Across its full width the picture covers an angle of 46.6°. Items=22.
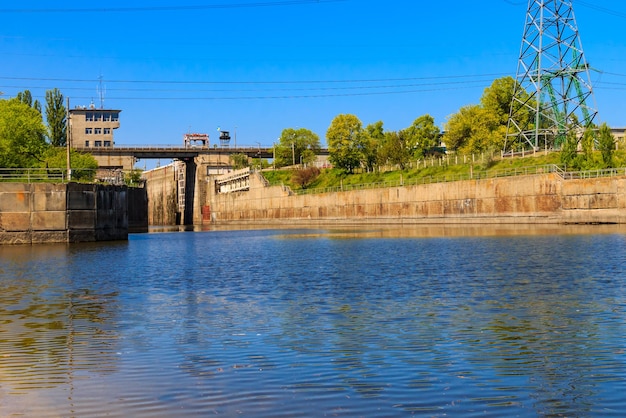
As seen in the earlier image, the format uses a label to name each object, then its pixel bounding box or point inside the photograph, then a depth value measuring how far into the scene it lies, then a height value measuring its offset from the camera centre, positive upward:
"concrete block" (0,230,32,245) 57.72 -0.98
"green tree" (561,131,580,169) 83.25 +6.53
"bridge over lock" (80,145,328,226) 172.12 +15.63
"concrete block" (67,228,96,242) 59.12 -0.95
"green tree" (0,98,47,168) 90.25 +11.45
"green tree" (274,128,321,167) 182.50 +18.22
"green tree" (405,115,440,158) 156.62 +17.24
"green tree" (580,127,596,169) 82.38 +7.21
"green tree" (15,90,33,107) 178.62 +31.85
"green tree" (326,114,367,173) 153.00 +16.05
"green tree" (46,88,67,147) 178.02 +27.38
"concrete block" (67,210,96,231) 59.31 +0.32
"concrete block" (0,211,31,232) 57.72 +0.33
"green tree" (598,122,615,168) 82.56 +7.13
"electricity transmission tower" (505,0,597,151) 99.94 +16.42
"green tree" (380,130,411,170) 132.38 +11.48
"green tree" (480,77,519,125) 125.25 +19.81
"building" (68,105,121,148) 196.60 +23.80
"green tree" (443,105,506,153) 122.06 +14.81
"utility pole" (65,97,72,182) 60.19 +5.83
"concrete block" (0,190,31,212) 57.38 +1.93
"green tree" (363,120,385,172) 152.88 +13.66
